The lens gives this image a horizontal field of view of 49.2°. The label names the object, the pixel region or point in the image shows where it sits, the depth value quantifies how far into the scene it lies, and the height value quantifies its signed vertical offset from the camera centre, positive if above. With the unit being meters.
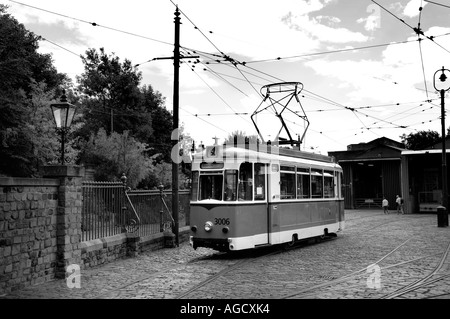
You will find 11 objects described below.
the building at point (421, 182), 37.88 +0.73
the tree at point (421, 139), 77.56 +8.29
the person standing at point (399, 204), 36.96 -0.99
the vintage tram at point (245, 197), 13.02 -0.10
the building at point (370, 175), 43.16 +1.52
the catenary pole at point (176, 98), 16.56 +3.27
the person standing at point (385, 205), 37.34 -1.03
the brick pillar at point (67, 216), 10.56 -0.44
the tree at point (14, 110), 28.03 +5.09
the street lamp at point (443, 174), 22.88 +0.82
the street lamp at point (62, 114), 11.05 +1.86
